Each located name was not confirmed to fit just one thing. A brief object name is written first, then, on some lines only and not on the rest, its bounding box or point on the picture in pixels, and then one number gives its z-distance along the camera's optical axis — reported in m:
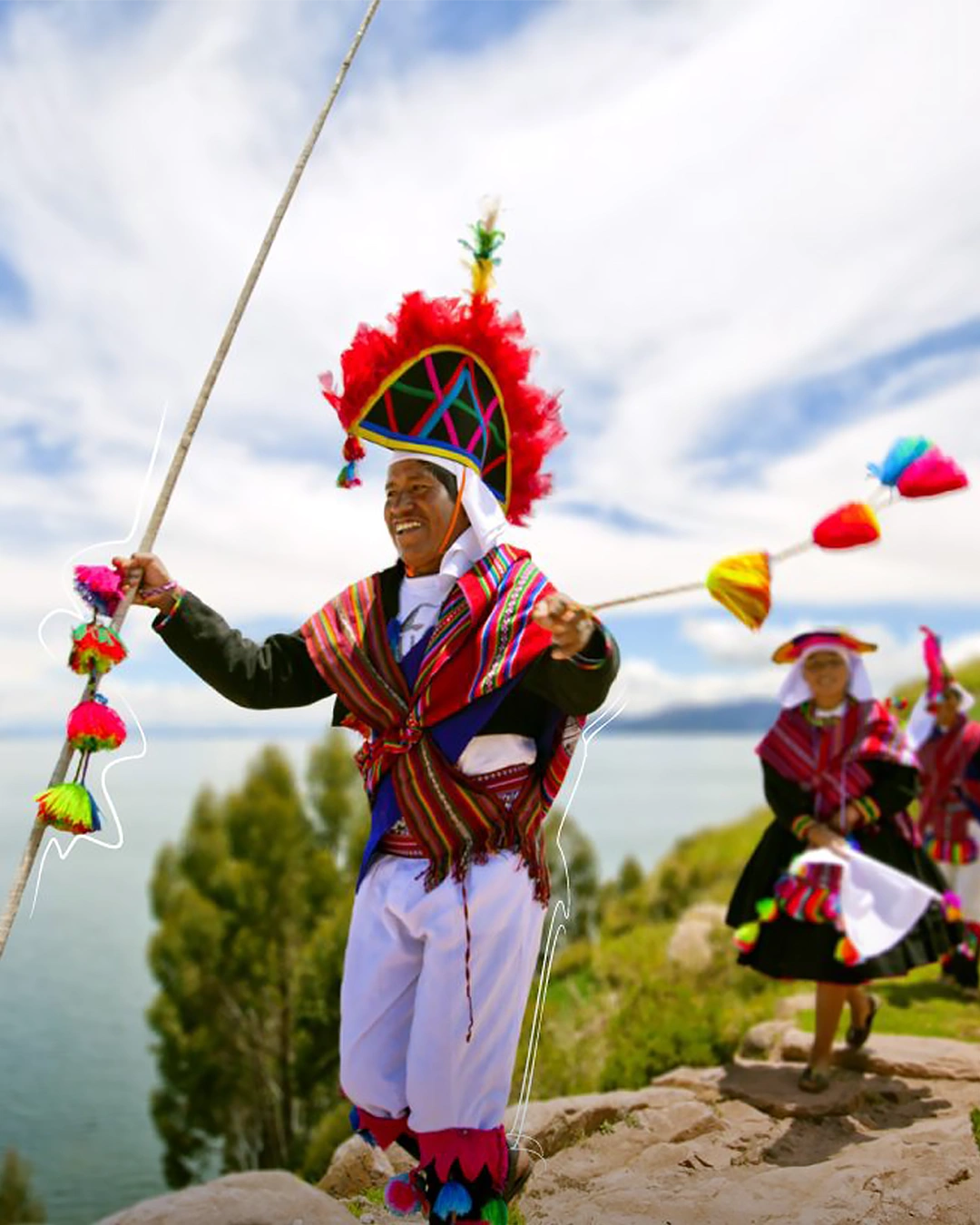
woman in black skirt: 4.93
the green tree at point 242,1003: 22.30
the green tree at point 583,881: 27.28
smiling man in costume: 2.78
